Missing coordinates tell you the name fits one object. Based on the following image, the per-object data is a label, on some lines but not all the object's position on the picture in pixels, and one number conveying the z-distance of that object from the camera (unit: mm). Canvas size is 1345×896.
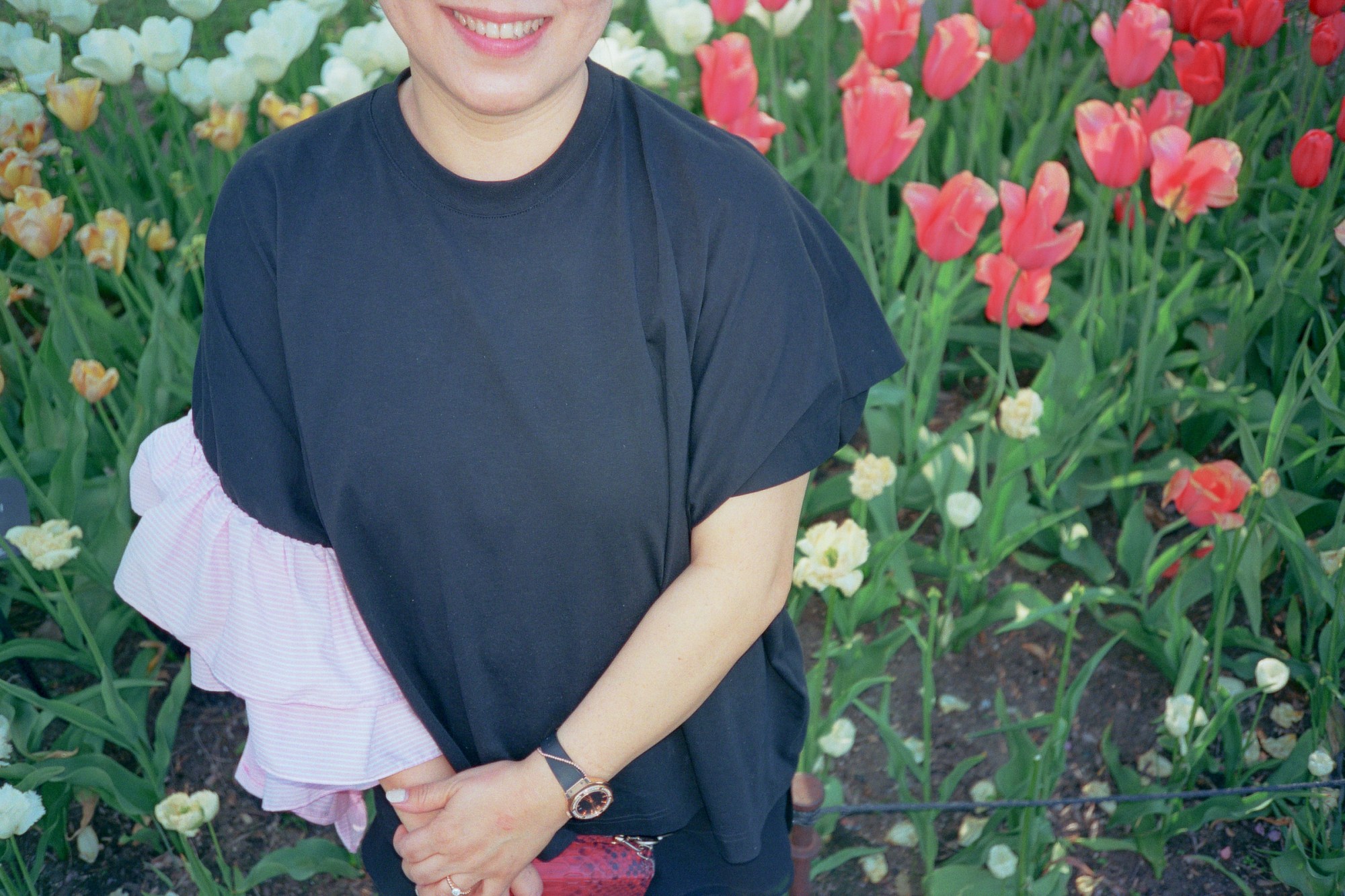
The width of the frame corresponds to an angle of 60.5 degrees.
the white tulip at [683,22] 2617
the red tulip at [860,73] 2297
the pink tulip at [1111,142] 2033
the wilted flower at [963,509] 1969
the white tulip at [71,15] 2453
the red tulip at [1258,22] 2385
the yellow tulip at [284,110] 2396
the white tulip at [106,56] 2395
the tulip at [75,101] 2270
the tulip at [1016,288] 2092
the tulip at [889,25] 2268
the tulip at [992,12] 2338
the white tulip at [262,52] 2385
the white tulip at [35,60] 2363
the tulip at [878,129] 2004
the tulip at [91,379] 1839
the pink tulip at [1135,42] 2223
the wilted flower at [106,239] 2064
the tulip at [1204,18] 2383
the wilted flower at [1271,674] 1706
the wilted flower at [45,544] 1577
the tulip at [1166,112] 2131
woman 1111
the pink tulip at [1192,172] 2021
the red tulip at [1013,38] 2465
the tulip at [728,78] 2156
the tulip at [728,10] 2533
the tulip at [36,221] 1912
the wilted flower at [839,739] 1769
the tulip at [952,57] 2217
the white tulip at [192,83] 2432
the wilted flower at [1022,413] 1826
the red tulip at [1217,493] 1743
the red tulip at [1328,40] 2338
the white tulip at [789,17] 2844
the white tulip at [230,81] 2359
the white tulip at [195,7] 2453
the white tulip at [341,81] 2449
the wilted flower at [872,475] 1814
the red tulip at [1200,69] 2328
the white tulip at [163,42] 2445
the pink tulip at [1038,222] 1841
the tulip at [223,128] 2311
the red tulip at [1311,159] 2189
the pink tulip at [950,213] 1905
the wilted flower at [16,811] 1450
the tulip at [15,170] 2061
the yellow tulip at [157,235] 2266
